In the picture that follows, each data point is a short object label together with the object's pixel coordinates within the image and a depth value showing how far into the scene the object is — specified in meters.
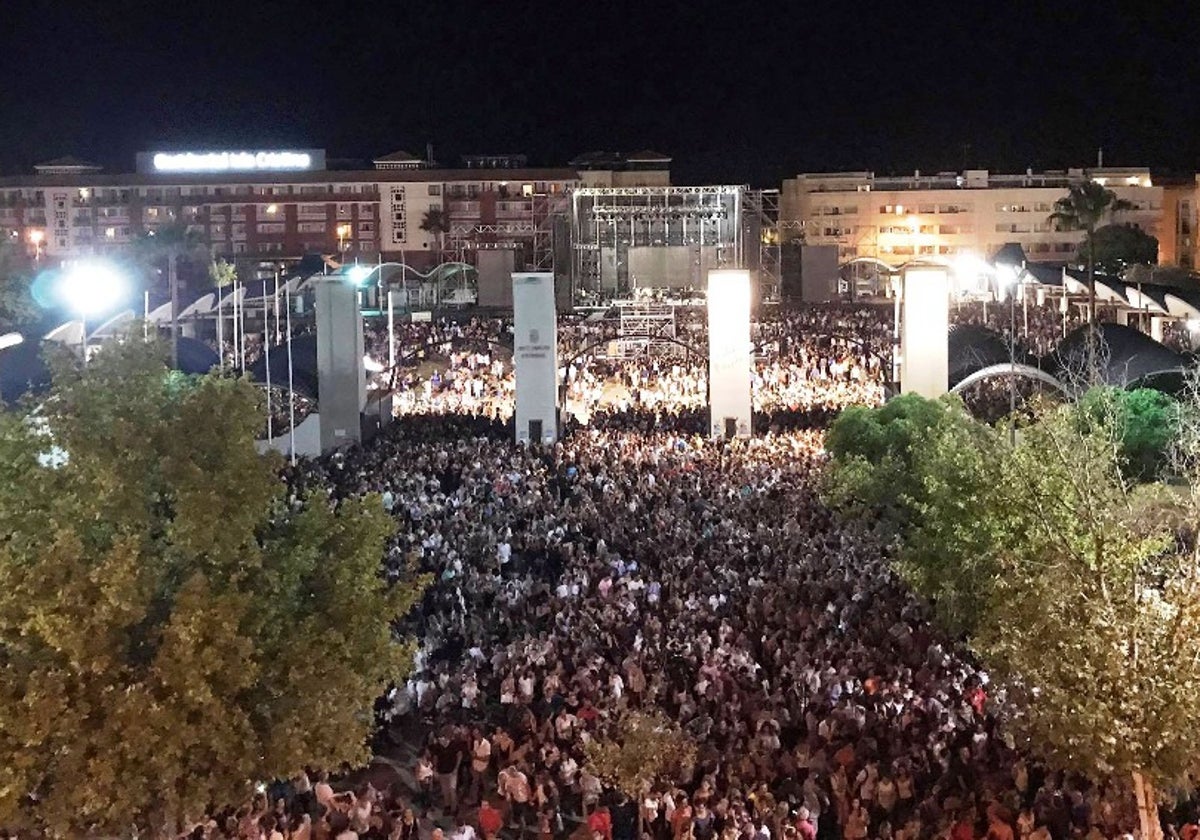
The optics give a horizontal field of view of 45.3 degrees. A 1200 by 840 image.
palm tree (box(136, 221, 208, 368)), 70.50
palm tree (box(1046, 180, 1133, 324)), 63.00
